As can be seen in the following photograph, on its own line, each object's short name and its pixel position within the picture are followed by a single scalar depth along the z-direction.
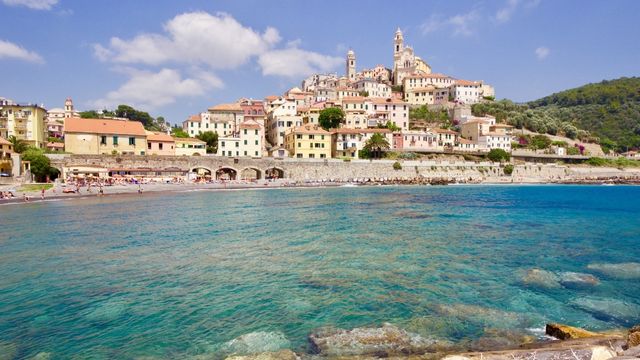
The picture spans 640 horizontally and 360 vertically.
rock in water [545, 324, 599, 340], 6.85
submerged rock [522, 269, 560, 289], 10.98
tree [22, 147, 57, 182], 44.62
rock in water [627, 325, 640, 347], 5.65
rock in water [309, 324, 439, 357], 7.07
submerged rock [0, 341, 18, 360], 6.98
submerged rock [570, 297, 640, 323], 8.71
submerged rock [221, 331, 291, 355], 7.22
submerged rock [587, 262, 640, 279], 11.72
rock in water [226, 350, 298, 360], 6.88
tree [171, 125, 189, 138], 68.68
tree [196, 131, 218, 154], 67.36
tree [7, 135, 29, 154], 49.26
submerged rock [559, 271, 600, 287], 10.98
